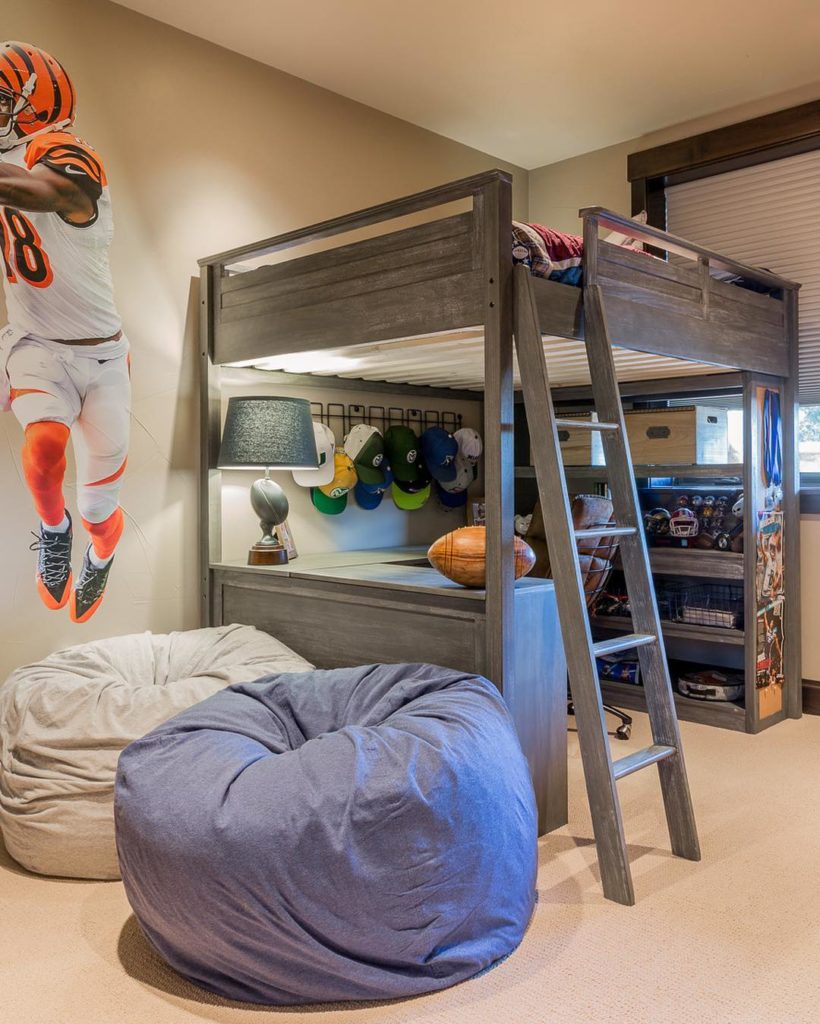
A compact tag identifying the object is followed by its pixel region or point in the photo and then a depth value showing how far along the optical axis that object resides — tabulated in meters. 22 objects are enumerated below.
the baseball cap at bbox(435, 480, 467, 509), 4.51
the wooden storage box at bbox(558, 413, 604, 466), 4.30
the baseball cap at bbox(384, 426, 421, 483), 4.12
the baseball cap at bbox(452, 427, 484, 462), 4.34
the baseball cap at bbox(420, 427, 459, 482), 4.21
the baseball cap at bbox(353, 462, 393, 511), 4.10
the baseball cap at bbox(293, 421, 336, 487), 3.81
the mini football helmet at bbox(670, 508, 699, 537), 4.01
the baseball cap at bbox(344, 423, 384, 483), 3.97
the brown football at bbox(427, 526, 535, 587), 2.62
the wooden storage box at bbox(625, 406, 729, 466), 3.89
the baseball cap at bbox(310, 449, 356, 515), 3.92
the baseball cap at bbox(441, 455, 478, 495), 4.36
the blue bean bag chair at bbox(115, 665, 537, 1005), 1.78
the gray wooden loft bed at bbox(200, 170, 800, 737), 2.52
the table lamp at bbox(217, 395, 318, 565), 3.24
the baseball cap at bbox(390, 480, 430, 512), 4.31
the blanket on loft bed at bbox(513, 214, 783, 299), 2.57
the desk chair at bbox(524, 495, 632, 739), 3.36
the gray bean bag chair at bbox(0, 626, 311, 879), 2.39
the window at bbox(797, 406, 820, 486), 4.32
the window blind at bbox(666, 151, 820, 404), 4.06
